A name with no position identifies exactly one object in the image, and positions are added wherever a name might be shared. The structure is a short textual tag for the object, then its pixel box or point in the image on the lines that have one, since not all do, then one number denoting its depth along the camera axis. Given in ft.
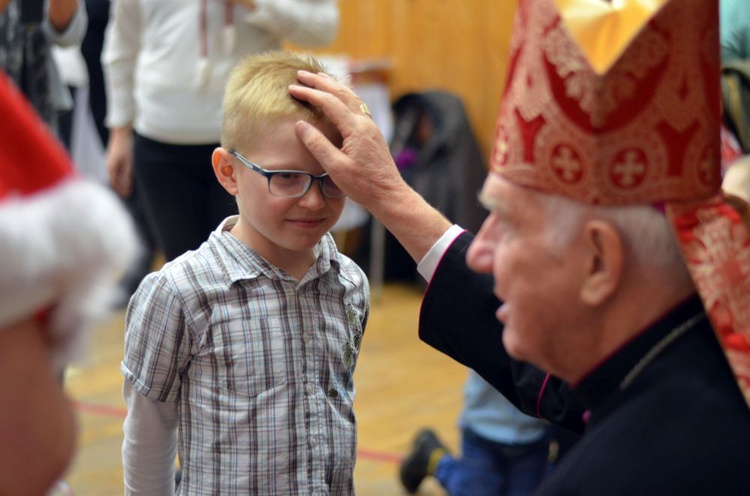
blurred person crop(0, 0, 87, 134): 10.33
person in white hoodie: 10.31
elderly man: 6.59
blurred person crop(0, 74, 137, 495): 6.08
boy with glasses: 7.72
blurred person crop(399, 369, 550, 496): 10.88
